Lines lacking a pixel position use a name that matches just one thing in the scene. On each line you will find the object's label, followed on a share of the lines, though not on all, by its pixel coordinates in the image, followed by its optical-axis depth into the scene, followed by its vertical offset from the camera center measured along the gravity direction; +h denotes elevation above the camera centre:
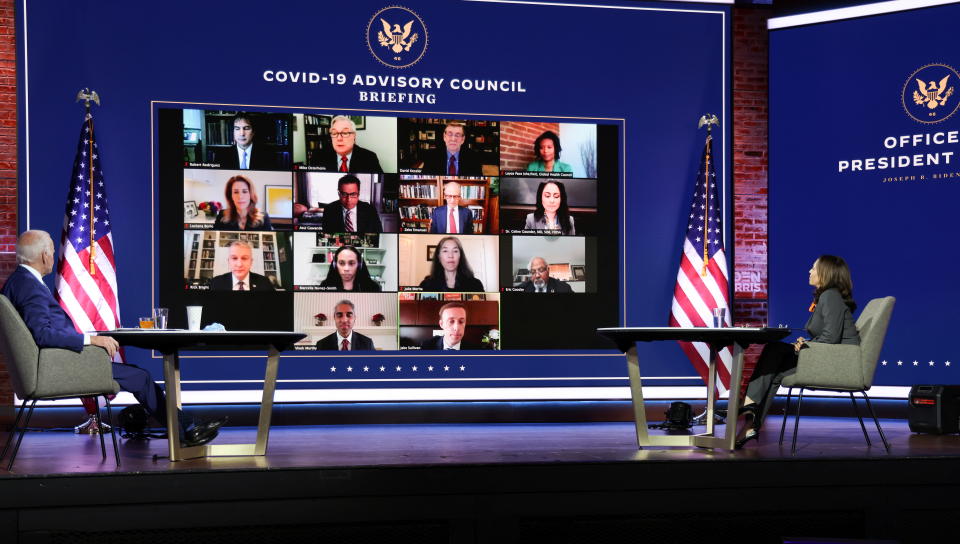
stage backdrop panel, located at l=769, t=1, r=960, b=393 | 7.51 +0.67
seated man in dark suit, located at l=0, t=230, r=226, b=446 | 4.67 -0.32
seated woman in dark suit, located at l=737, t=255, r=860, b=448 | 5.44 -0.47
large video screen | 7.18 +0.22
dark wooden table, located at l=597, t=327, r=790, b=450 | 5.05 -0.52
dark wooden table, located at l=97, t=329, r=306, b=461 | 4.59 -0.51
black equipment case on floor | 6.33 -1.06
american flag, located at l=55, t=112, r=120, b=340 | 6.66 +0.03
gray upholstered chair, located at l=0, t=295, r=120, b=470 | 4.53 -0.53
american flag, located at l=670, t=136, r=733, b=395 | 7.55 -0.18
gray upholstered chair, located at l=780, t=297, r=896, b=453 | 5.30 -0.64
